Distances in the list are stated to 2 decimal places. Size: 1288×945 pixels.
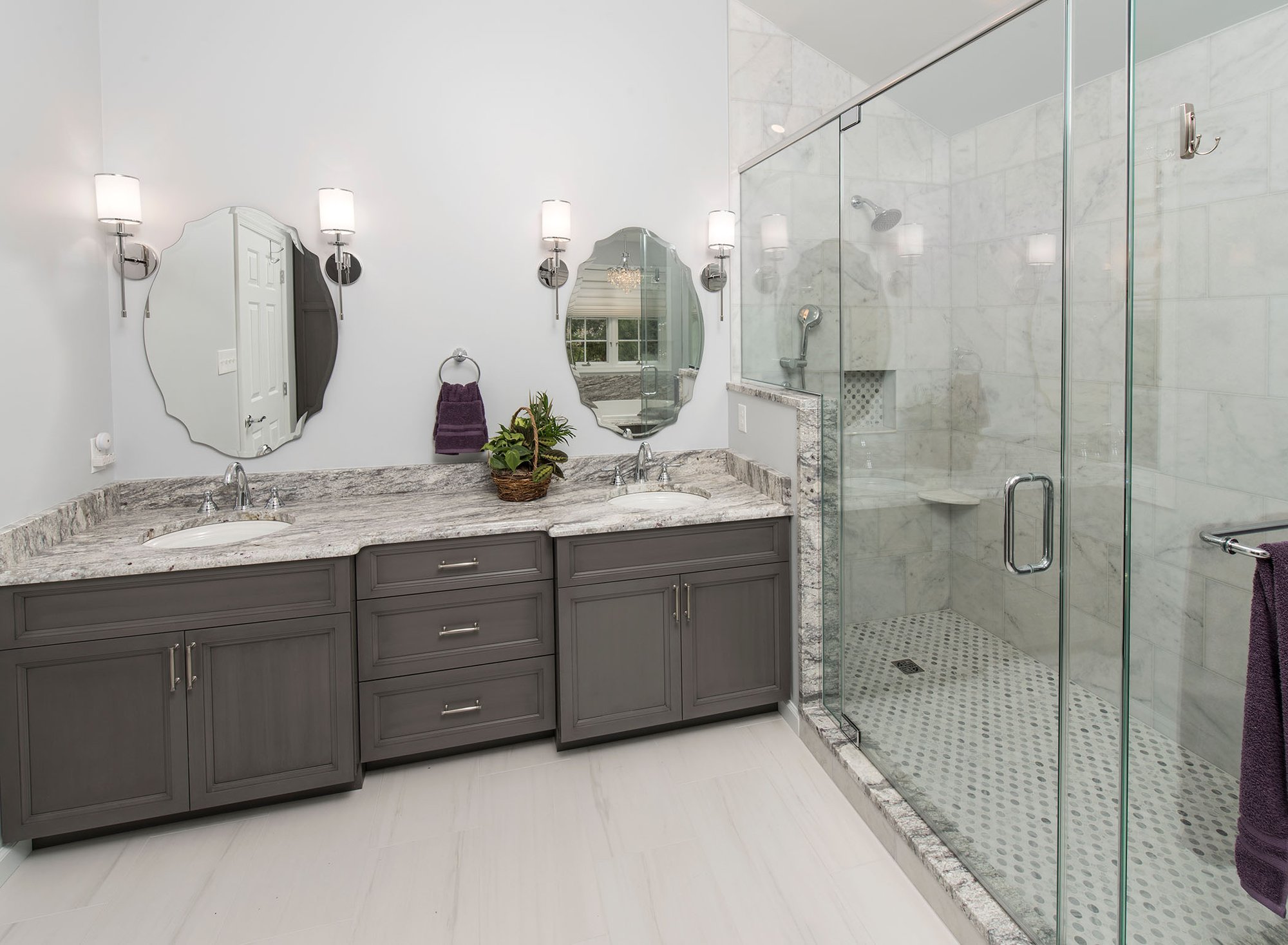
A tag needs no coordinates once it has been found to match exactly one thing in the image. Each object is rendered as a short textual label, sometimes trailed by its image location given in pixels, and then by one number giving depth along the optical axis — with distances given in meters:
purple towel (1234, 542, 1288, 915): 1.37
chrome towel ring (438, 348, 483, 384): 2.90
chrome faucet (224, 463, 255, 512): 2.62
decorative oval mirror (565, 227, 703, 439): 3.03
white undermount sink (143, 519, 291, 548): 2.42
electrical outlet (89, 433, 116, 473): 2.49
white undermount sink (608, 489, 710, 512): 2.85
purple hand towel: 2.81
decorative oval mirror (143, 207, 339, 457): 2.64
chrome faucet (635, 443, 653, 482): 3.04
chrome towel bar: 1.43
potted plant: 2.71
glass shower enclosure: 1.37
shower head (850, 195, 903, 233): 2.10
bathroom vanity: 2.04
